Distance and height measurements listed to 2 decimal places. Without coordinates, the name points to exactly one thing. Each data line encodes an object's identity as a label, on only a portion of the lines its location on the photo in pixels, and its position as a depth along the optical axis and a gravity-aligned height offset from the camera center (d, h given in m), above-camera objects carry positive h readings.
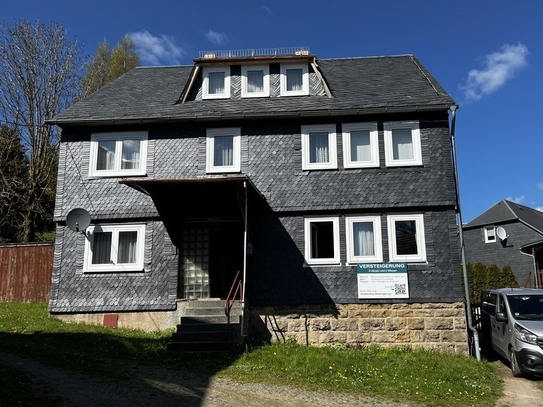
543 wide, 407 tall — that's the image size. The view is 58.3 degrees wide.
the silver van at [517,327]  10.48 -0.99
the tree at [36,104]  26.08 +9.96
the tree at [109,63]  32.09 +16.46
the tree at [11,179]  26.71 +5.97
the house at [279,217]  13.89 +2.05
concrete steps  11.59 -1.07
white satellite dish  29.05 +3.05
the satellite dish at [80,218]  14.57 +2.04
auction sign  13.88 +0.11
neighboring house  27.94 +2.84
